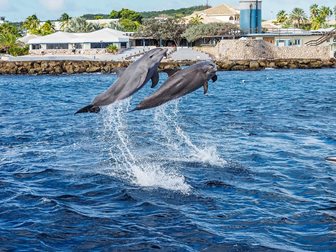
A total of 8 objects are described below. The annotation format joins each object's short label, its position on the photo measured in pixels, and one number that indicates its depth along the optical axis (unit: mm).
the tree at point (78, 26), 129000
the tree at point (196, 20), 120612
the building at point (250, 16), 101188
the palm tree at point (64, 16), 188938
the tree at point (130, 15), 184588
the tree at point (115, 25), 138500
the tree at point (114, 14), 195750
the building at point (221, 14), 156500
